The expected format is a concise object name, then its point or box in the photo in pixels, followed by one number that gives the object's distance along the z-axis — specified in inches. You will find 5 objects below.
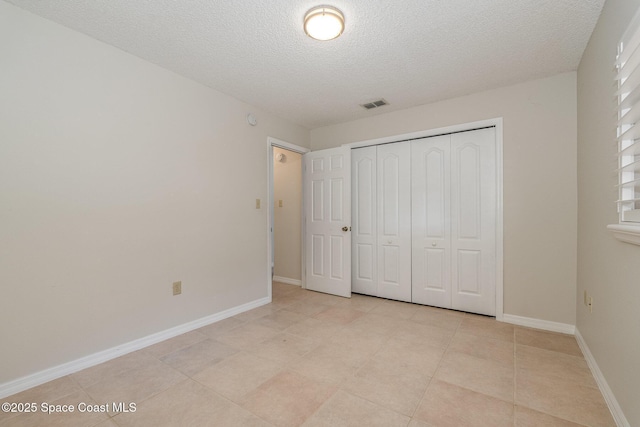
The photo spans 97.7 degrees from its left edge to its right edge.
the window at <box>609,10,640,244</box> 50.6
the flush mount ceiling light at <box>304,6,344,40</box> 71.8
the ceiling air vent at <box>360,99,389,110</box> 129.9
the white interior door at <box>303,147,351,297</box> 150.0
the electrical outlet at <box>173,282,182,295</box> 103.6
